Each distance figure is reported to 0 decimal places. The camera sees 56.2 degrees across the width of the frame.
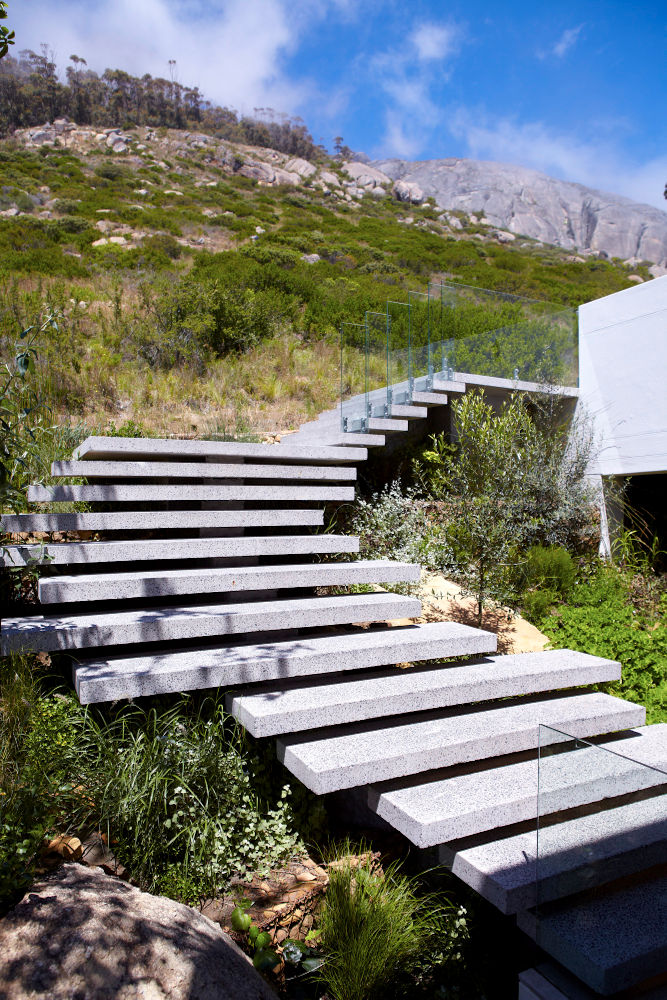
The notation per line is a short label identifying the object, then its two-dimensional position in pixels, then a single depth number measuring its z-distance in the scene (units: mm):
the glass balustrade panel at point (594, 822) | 1985
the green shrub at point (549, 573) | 5910
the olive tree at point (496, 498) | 5172
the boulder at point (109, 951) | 1698
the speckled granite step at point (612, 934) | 1850
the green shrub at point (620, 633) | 4371
